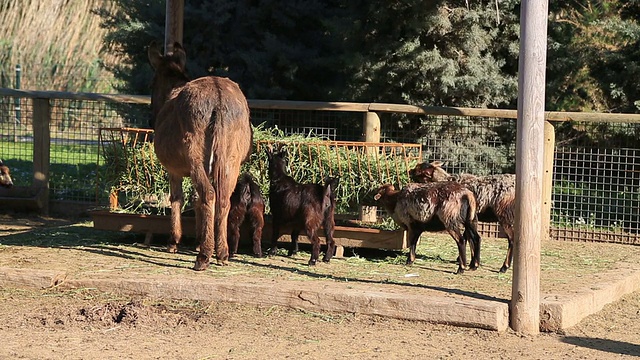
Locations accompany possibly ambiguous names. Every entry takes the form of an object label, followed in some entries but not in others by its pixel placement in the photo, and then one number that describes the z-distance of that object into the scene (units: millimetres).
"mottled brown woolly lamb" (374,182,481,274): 9125
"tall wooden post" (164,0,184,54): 11141
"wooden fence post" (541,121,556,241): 11711
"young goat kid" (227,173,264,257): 9609
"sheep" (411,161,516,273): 9422
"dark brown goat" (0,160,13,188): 13313
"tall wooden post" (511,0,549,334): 7230
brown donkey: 8852
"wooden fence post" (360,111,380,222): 11664
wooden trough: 9922
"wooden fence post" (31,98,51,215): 13305
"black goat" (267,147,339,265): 9352
